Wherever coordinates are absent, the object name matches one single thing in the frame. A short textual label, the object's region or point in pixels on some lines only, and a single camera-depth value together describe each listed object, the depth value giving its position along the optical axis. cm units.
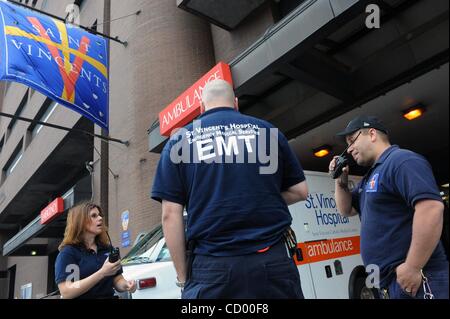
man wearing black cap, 218
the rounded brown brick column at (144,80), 1078
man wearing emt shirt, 173
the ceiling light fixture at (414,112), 739
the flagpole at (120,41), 1247
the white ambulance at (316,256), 442
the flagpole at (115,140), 1135
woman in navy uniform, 266
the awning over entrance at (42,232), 1461
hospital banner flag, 786
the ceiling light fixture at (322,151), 962
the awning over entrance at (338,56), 534
